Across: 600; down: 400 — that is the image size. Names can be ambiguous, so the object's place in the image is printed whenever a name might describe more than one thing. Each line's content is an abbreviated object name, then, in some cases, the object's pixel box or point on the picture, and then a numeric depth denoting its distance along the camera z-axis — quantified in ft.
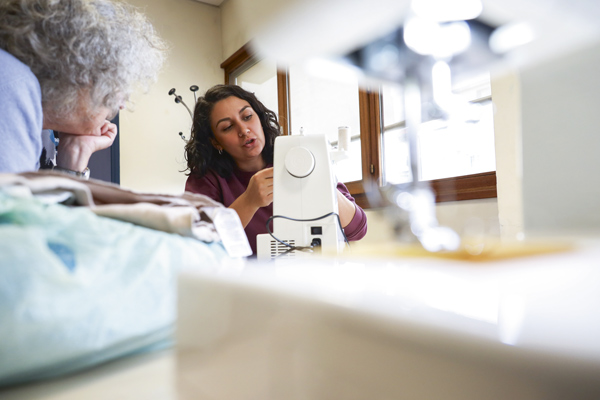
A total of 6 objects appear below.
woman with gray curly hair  2.00
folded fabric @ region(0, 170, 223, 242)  1.23
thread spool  3.11
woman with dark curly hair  4.80
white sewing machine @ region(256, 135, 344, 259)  2.54
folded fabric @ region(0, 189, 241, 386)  0.83
